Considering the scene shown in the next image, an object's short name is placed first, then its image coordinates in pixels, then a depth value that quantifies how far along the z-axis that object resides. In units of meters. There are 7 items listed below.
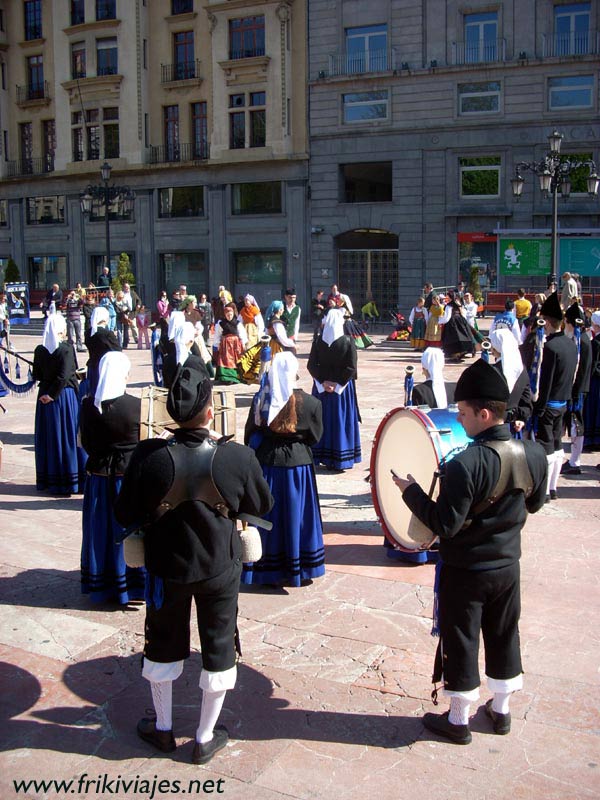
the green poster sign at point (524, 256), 29.31
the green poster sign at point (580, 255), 28.70
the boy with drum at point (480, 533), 4.04
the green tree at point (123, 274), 31.63
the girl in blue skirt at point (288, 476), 6.28
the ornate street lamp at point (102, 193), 26.95
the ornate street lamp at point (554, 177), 20.08
